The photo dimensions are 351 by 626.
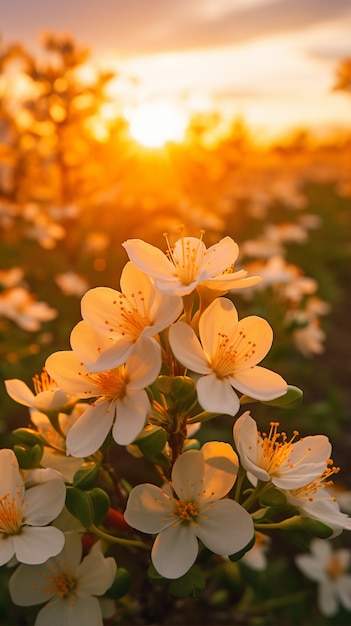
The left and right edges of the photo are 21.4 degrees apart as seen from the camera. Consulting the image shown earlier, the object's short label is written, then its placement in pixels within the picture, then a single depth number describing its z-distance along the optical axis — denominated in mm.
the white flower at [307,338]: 645
